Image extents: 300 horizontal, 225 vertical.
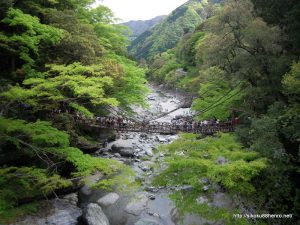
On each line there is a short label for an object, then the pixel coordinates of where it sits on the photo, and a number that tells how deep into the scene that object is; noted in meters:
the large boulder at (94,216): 9.83
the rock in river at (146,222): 10.30
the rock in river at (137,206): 11.45
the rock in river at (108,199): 11.90
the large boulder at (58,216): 9.98
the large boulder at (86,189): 12.34
